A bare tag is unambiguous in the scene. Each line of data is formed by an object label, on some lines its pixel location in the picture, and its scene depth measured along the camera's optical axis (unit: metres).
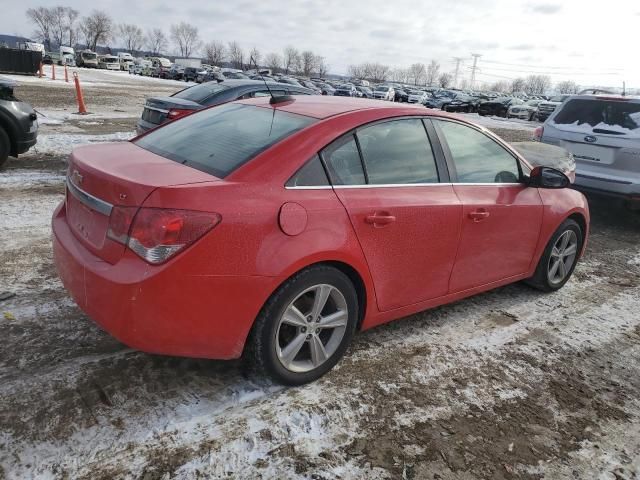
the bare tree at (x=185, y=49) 138.80
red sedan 2.43
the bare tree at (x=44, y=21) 124.06
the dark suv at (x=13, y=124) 7.17
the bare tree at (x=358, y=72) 158.14
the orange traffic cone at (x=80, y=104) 14.60
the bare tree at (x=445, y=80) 165.00
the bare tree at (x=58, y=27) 122.67
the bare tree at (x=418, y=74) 170.50
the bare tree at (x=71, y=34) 123.62
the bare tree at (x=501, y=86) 173.12
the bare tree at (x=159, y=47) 139.00
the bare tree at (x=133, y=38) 132.12
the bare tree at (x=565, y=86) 153.52
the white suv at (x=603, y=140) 6.59
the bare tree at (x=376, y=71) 158.25
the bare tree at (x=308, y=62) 133.38
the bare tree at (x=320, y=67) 136.18
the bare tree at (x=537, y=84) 161.71
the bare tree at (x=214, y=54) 129.39
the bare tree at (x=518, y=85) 161.38
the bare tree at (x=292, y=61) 136.25
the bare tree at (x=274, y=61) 134.38
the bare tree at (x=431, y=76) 171.00
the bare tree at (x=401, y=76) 169.88
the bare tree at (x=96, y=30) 115.25
